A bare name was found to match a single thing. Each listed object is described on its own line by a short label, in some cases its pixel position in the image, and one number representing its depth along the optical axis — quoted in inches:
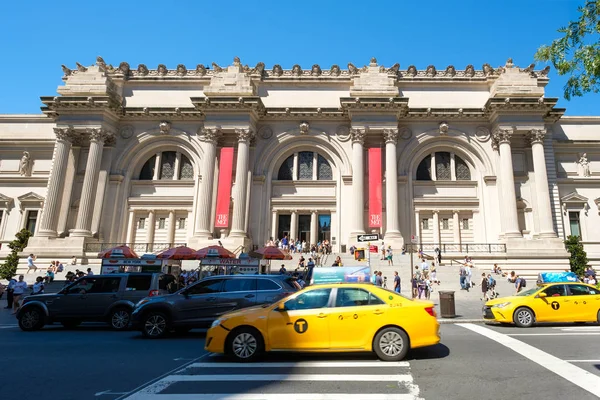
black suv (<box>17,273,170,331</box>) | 501.7
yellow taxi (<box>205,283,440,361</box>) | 290.8
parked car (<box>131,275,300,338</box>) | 422.0
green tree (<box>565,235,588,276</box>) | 1127.0
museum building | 1214.9
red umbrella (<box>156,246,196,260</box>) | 861.2
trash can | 556.1
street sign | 657.2
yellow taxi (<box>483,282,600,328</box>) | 478.3
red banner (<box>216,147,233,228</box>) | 1200.8
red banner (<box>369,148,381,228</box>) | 1175.0
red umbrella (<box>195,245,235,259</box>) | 850.1
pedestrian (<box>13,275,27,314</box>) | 665.6
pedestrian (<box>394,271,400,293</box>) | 770.8
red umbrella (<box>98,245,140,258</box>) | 848.9
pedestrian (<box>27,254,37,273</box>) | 1088.0
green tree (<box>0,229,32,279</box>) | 1137.4
